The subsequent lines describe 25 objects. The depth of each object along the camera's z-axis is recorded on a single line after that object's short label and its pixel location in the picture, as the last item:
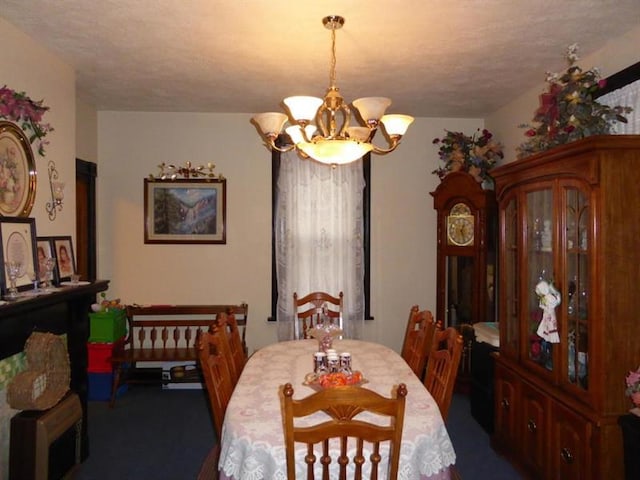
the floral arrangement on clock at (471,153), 4.09
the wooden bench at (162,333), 4.04
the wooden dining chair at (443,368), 2.08
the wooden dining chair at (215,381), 2.00
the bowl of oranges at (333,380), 2.12
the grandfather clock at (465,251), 3.93
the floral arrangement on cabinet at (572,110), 2.38
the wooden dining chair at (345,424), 1.42
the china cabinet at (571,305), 2.07
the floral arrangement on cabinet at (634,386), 1.91
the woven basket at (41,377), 2.32
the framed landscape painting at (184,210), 4.38
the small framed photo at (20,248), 2.31
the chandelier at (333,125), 2.22
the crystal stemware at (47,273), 2.62
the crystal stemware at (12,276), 2.27
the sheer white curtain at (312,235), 4.41
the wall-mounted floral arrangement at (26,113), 2.42
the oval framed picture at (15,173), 2.46
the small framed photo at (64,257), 2.87
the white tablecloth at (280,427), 1.65
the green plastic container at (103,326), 3.94
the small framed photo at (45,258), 2.62
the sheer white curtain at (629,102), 2.55
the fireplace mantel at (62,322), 2.25
